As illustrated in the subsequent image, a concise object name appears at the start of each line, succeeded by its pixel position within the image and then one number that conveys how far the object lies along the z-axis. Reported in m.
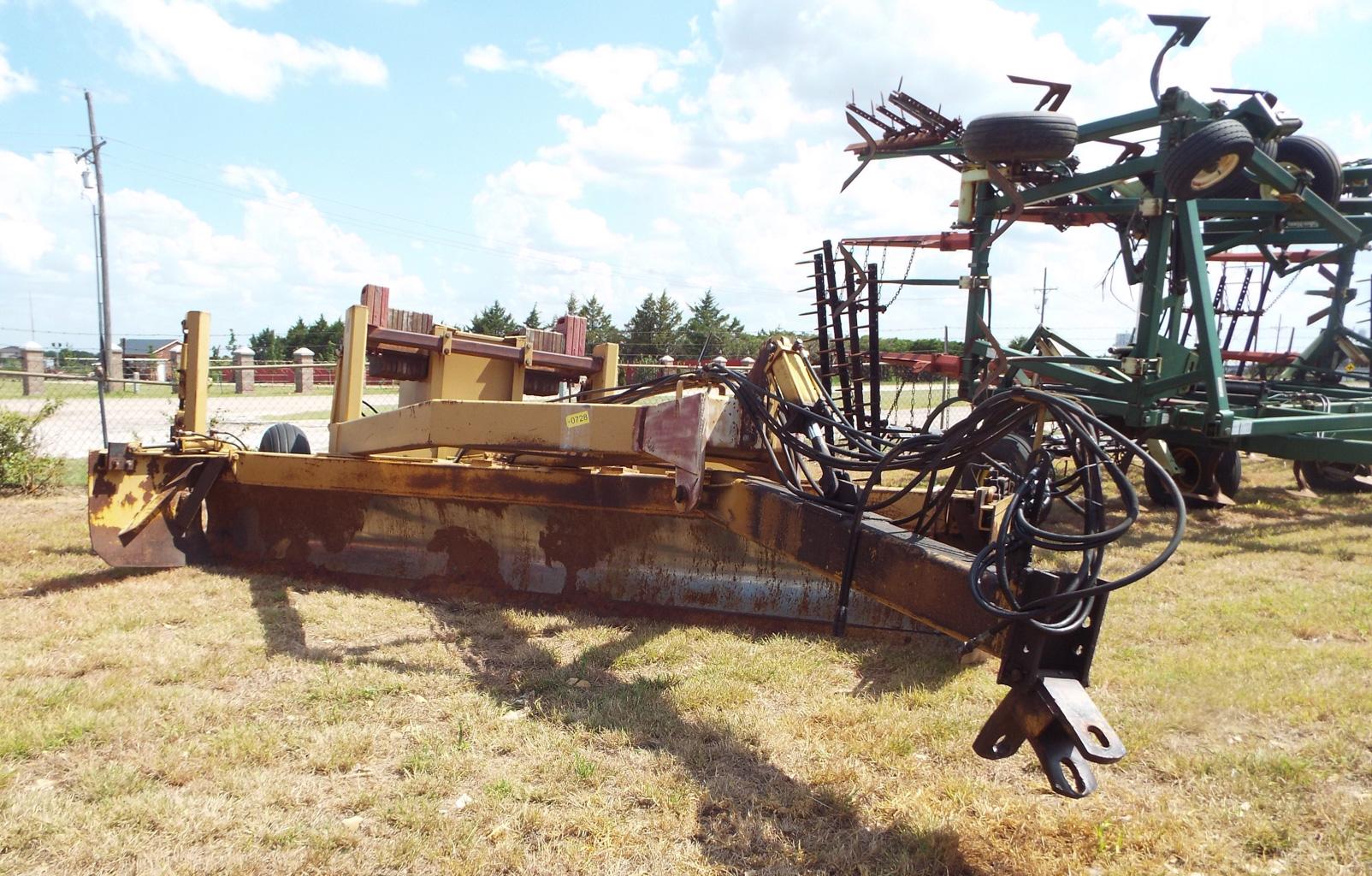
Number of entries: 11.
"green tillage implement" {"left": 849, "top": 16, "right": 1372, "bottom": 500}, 7.04
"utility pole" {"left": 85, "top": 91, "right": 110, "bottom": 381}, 23.72
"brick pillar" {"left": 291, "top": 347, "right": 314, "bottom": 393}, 23.02
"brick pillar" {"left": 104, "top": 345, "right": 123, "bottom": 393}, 23.67
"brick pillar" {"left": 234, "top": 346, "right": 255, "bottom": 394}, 22.77
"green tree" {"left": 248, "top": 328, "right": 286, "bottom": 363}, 37.22
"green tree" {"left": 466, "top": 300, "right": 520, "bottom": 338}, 32.83
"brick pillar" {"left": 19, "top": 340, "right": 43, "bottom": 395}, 23.18
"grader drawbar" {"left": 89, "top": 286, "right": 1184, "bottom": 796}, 2.35
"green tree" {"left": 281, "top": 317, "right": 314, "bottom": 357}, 37.97
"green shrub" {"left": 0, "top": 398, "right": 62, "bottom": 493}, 8.38
